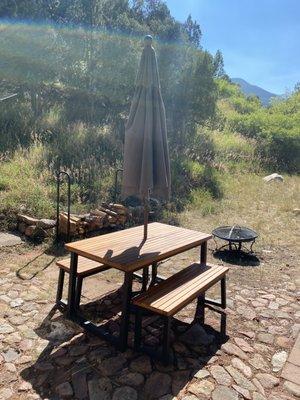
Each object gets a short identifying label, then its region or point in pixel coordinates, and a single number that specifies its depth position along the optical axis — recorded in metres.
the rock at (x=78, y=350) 2.63
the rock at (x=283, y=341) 2.98
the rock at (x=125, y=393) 2.22
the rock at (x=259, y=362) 2.64
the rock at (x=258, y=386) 2.39
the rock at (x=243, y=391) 2.31
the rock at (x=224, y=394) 2.27
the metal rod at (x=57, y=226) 4.91
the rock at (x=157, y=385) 2.27
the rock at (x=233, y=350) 2.76
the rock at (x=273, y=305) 3.63
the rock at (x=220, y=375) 2.41
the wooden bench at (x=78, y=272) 3.21
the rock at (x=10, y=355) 2.52
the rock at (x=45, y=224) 4.96
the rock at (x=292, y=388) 2.42
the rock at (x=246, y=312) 3.39
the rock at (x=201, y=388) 2.29
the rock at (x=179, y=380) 2.31
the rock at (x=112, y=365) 2.45
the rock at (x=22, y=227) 5.05
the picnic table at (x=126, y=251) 2.65
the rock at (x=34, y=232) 4.90
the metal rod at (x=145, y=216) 3.23
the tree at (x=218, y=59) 14.97
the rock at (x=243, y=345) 2.85
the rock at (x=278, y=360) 2.67
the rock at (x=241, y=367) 2.55
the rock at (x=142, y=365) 2.49
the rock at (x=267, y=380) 2.46
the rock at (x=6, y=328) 2.84
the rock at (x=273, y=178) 10.72
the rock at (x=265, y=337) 3.02
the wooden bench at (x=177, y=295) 2.48
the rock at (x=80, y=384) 2.22
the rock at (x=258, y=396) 2.31
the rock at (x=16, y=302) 3.23
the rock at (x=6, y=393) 2.19
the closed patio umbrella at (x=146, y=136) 2.95
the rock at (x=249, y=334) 3.06
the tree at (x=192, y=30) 17.47
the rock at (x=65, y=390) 2.22
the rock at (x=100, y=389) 2.21
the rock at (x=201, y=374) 2.45
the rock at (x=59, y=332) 2.83
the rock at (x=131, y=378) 2.35
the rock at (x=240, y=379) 2.41
